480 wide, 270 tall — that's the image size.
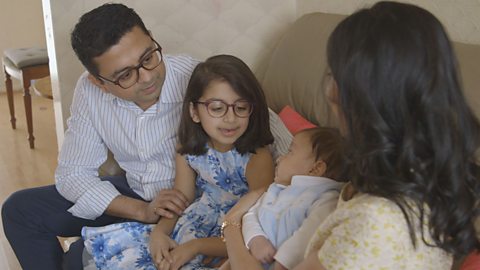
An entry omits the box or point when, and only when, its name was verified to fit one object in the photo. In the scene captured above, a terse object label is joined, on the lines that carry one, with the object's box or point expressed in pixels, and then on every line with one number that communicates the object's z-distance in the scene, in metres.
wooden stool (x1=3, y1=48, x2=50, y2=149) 3.97
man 1.75
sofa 1.92
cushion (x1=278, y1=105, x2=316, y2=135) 1.85
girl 1.52
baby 1.16
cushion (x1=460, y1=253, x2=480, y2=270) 1.06
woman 0.86
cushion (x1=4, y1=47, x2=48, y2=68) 3.97
